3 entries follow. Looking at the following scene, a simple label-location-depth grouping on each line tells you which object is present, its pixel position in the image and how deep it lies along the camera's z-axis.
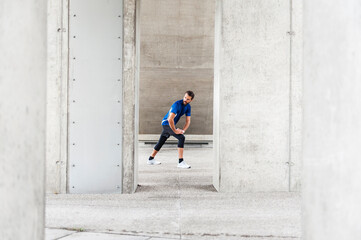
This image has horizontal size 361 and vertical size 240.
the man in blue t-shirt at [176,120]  10.19
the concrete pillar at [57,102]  6.98
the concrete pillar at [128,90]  7.02
